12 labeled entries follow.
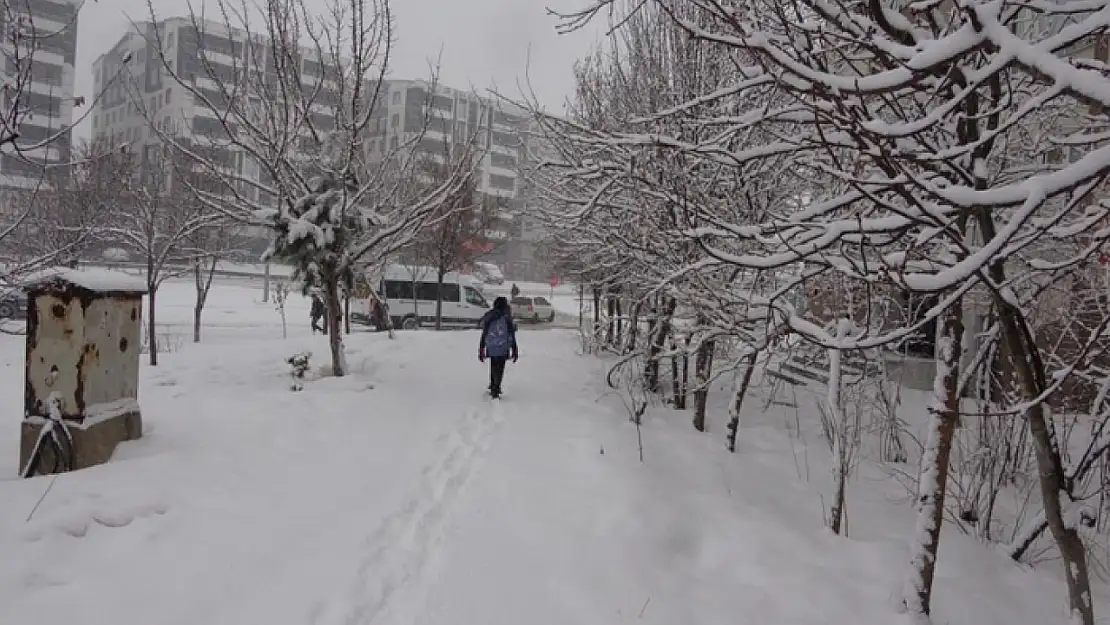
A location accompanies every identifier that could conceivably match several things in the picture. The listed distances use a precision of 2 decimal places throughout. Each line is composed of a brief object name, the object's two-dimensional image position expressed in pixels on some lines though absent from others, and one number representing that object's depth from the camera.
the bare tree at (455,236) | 21.19
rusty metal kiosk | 4.42
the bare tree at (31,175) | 4.18
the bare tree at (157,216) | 12.81
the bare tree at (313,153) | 8.91
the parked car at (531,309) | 32.62
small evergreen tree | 9.08
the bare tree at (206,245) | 16.05
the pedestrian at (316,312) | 18.06
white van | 23.69
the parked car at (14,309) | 20.91
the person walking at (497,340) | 9.02
